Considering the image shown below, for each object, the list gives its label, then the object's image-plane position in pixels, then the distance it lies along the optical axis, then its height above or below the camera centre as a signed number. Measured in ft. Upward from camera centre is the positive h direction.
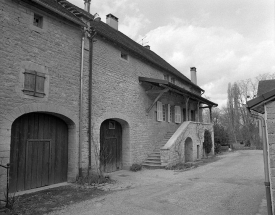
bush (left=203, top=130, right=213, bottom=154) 56.71 -1.79
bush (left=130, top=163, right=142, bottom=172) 35.01 -4.92
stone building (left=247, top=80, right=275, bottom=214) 13.85 +0.21
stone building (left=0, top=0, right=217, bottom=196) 21.65 +4.25
